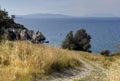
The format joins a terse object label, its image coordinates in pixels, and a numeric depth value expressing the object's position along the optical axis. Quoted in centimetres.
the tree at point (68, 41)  2976
